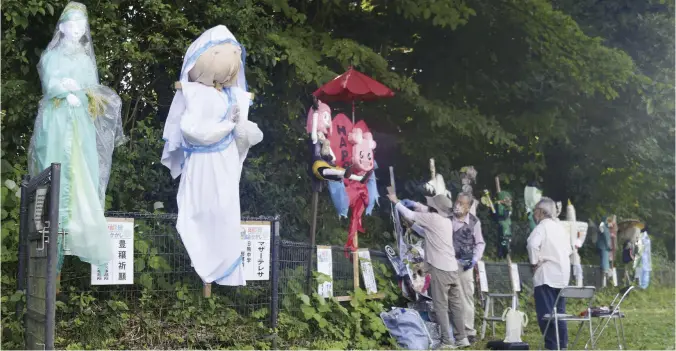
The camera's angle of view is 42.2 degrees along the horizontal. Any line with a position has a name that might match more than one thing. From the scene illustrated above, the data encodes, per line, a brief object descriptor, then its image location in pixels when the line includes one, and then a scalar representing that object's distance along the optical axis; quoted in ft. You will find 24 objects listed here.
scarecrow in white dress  24.59
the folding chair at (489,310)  35.93
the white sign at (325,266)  30.92
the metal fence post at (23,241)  22.56
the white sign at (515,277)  41.10
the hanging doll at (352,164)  31.55
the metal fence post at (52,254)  18.07
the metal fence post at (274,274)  28.17
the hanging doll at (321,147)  30.30
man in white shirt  31.68
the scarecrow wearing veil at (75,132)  23.34
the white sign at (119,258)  24.58
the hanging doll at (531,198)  46.28
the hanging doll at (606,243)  53.72
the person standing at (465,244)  35.01
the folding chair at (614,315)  30.78
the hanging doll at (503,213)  43.55
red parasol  31.22
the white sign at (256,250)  27.37
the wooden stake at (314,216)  31.01
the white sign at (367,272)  33.19
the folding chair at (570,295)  29.25
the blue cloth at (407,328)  31.32
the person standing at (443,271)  32.71
